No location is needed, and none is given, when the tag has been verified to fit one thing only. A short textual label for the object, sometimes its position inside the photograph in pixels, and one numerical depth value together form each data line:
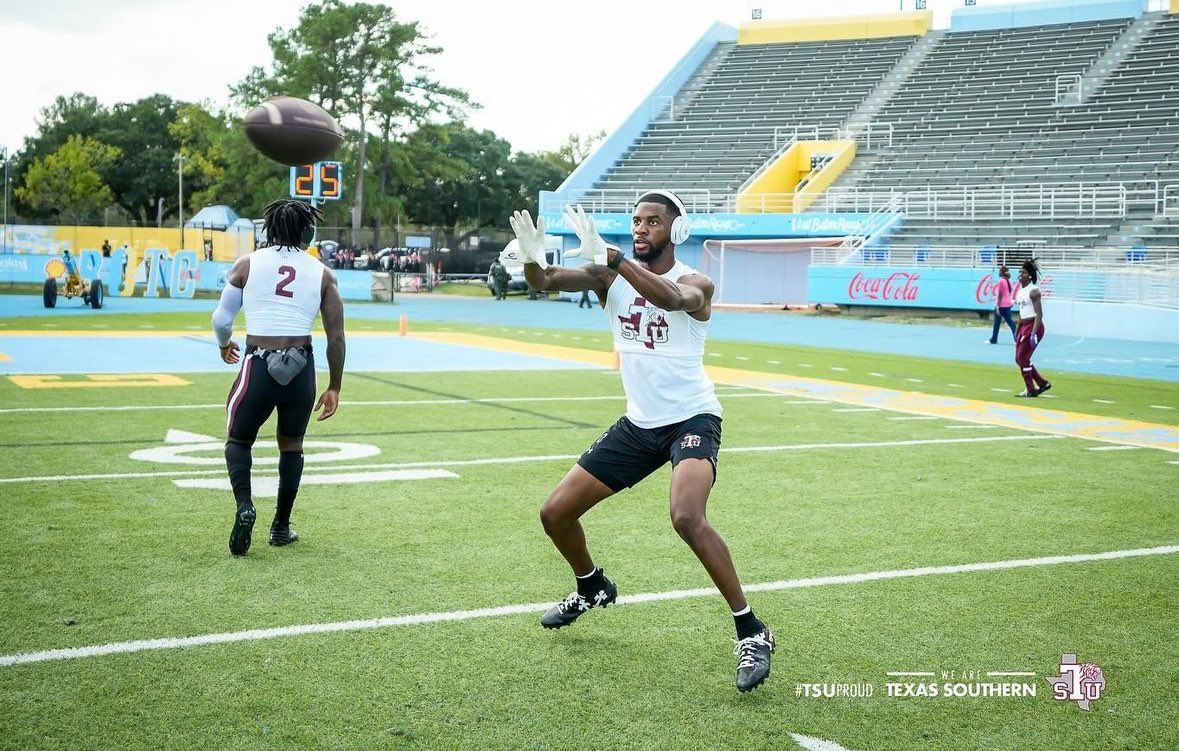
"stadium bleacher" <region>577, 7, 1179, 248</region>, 35.78
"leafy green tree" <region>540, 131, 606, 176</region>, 98.12
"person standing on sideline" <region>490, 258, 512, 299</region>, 43.78
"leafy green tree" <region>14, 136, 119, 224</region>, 79.44
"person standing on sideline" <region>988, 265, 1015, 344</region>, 23.89
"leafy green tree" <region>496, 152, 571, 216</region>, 87.38
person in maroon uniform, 14.80
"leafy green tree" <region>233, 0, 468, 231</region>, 62.78
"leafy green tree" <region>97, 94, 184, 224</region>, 86.38
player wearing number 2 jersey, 6.56
